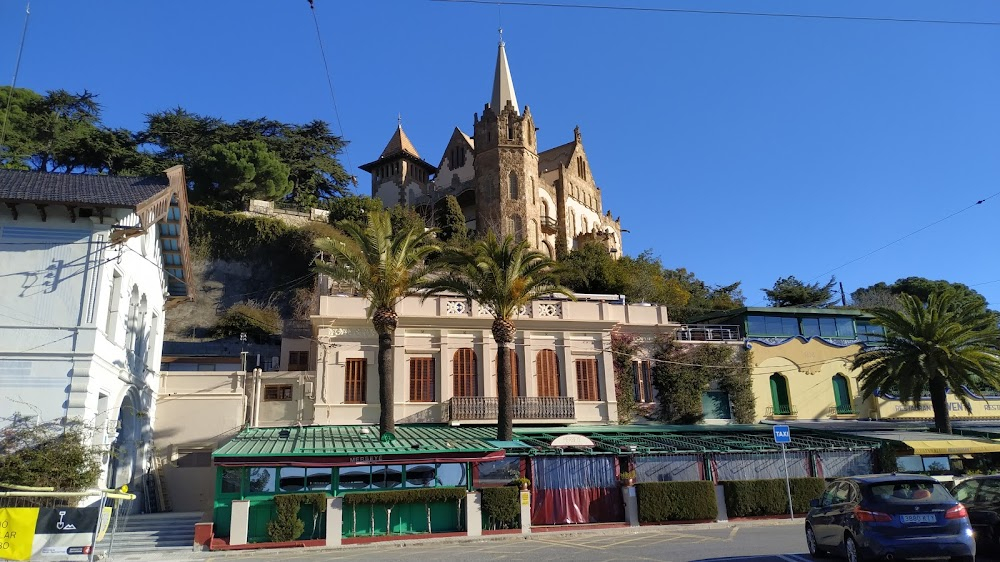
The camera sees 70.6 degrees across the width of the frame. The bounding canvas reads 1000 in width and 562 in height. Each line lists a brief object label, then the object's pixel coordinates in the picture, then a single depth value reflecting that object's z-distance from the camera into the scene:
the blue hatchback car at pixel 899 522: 9.95
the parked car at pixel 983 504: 11.19
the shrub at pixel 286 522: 17.77
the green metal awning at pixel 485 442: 18.94
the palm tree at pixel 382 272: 22.14
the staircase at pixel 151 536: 16.92
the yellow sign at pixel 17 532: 10.69
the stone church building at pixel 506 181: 63.06
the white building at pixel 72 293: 17.14
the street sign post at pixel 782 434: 20.97
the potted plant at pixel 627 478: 21.52
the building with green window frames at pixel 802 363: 31.25
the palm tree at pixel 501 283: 23.39
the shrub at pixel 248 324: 42.31
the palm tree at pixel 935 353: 27.81
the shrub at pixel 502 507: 19.77
